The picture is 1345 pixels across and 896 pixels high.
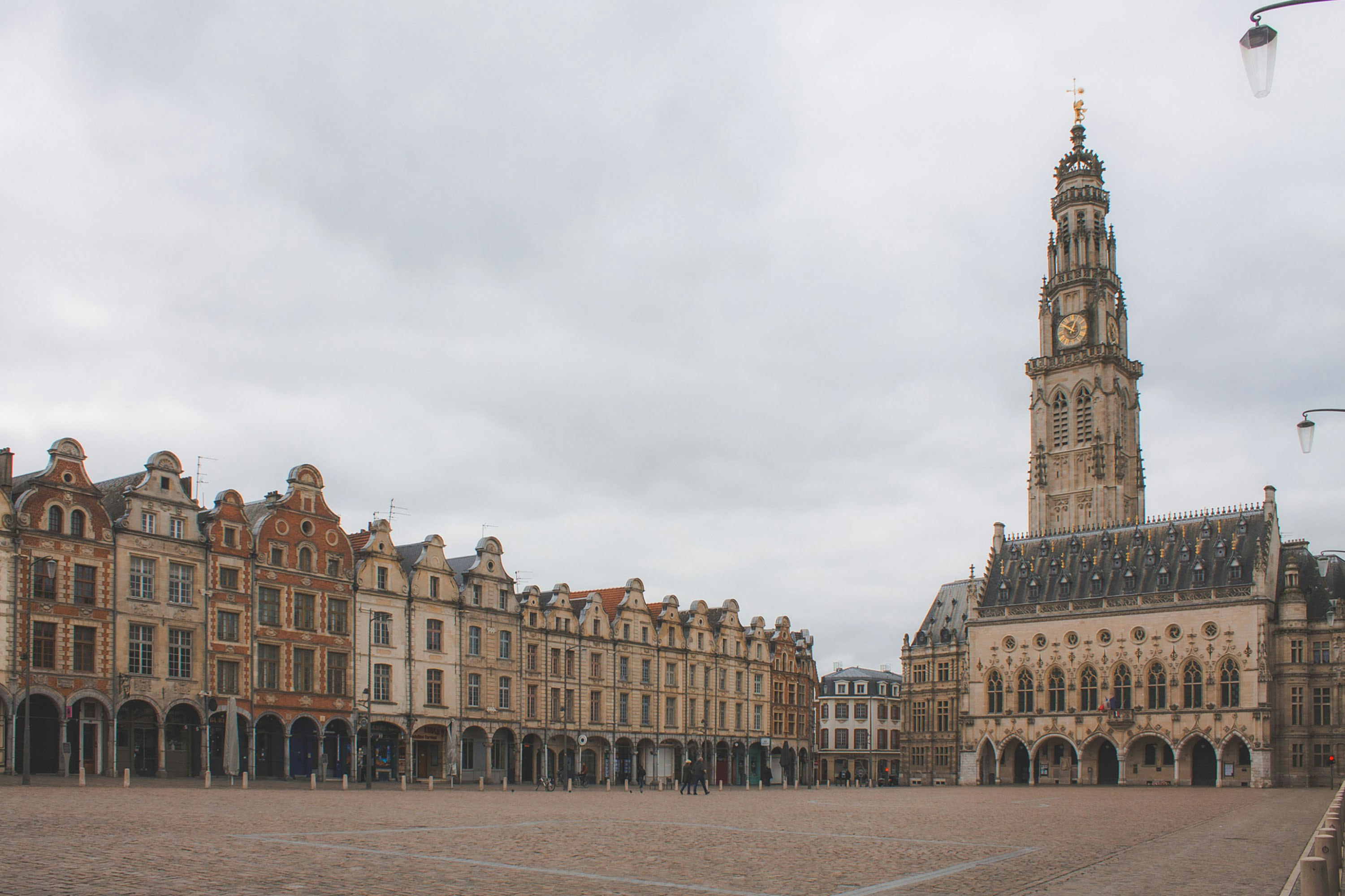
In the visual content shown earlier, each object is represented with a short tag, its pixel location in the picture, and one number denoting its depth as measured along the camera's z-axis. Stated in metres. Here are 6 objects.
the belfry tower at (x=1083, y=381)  102.50
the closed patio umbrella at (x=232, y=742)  43.38
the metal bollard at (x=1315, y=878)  8.31
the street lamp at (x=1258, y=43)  11.12
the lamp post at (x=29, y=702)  38.34
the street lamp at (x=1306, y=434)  24.59
